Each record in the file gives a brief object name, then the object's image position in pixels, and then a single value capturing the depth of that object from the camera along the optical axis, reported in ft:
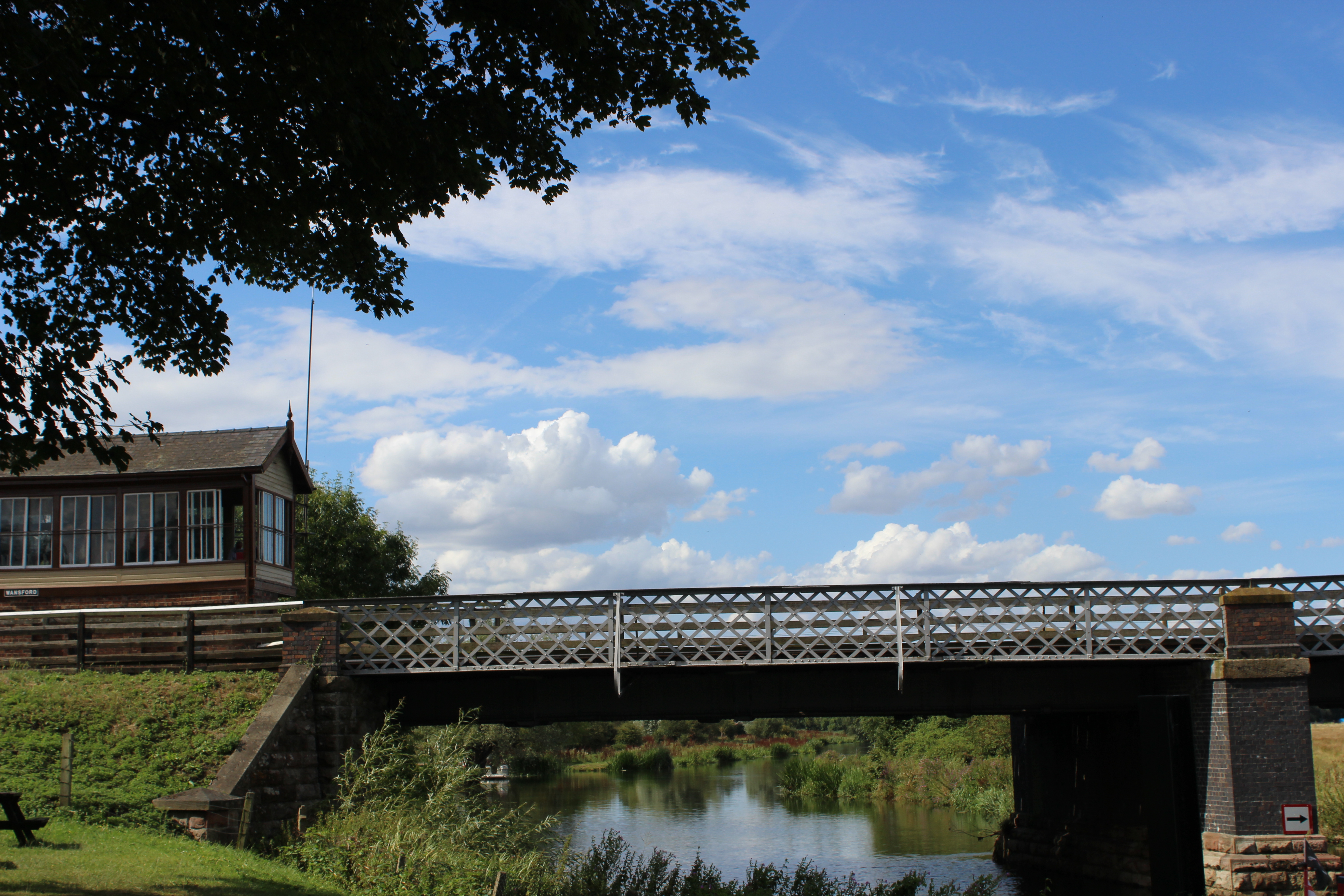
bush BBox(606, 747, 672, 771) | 224.33
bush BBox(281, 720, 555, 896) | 48.37
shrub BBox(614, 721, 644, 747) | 257.75
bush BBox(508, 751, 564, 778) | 208.74
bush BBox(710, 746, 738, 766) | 247.50
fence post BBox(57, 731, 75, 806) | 50.55
